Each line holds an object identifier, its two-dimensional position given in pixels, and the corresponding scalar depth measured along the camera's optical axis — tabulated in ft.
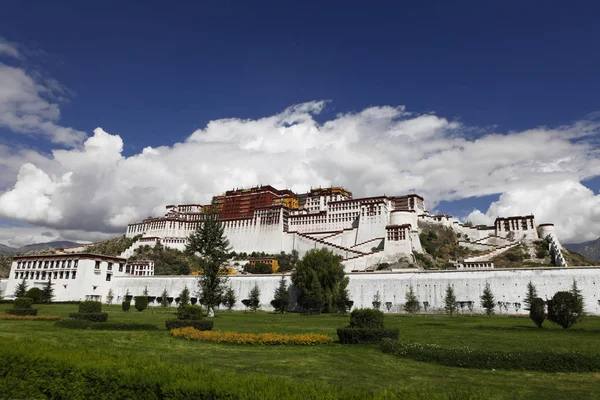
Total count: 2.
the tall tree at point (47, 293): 160.82
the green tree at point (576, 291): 66.26
